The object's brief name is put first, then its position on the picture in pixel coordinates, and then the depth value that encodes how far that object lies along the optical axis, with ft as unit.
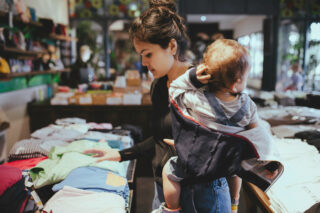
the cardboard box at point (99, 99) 13.35
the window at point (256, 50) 43.39
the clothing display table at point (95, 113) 13.35
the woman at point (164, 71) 3.57
